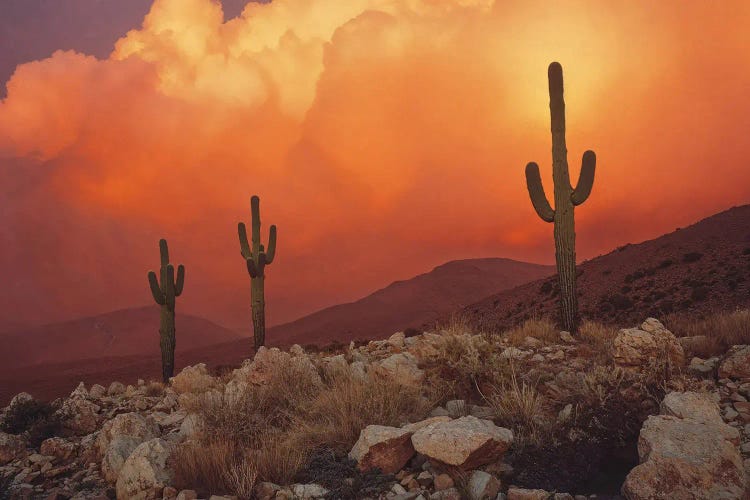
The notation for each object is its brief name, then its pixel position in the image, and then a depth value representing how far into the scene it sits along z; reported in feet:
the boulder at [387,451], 16.22
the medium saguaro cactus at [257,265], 83.20
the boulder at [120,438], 20.84
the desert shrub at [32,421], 29.84
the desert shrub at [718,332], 24.90
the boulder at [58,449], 25.95
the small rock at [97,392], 46.25
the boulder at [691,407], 15.21
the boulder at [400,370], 23.31
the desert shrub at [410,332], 78.11
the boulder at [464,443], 14.73
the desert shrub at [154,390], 48.03
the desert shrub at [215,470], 16.05
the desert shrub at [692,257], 99.50
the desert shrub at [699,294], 78.64
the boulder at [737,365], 19.98
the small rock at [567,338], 36.81
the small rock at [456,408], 20.38
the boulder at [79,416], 32.96
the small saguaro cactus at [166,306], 76.64
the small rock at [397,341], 45.11
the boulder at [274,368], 28.30
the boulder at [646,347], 22.00
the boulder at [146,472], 17.47
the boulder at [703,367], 21.39
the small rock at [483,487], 13.94
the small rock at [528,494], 13.60
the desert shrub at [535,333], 37.15
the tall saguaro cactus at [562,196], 50.75
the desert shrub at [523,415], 16.66
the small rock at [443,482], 14.71
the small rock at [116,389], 52.54
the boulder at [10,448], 26.08
